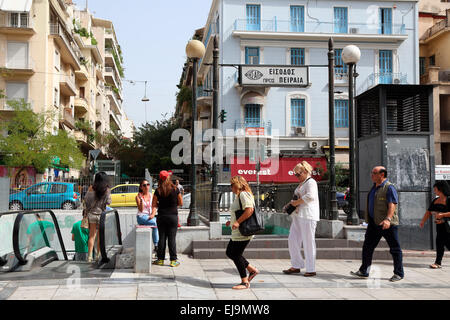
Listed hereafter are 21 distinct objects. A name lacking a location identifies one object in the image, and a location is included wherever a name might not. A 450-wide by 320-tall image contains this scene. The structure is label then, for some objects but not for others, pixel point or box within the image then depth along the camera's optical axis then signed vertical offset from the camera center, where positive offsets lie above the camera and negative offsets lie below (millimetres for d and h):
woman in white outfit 7727 -734
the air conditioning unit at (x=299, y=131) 34750 +3155
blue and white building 34284 +8639
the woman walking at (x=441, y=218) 8977 -807
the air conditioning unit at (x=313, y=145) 34500 +2132
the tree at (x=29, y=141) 30484 +2253
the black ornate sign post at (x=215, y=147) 10633 +656
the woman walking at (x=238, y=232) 6820 -790
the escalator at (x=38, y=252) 7594 -1292
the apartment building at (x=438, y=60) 34281 +8978
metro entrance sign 11312 +2355
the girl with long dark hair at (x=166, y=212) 8672 -655
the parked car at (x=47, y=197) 18969 -872
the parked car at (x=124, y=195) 22734 -907
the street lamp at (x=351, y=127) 10664 +1091
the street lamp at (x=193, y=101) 10734 +1718
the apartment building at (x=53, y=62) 33000 +8732
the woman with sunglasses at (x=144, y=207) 10086 -651
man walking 7566 -729
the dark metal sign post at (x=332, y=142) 10430 +735
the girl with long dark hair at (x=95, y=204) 8719 -501
